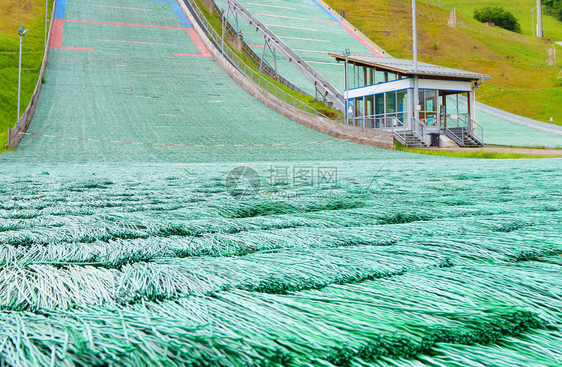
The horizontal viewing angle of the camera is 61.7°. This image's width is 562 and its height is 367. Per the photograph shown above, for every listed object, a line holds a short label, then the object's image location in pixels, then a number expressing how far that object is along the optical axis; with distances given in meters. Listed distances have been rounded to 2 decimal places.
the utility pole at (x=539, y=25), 65.84
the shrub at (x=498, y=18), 85.81
